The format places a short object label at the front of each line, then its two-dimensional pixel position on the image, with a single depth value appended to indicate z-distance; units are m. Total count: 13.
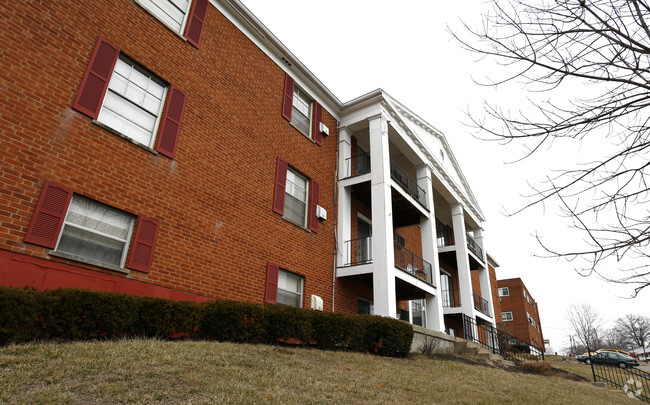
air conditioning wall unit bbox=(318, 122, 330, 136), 14.51
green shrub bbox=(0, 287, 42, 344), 4.91
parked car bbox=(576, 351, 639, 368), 32.94
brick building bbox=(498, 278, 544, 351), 47.91
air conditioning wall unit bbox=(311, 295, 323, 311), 11.42
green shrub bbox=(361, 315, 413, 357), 9.89
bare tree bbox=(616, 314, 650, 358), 77.62
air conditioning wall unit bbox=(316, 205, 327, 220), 12.99
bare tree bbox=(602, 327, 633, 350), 81.75
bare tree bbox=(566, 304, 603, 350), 62.96
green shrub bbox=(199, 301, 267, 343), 7.37
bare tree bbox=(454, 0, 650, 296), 3.88
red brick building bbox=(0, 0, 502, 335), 6.75
